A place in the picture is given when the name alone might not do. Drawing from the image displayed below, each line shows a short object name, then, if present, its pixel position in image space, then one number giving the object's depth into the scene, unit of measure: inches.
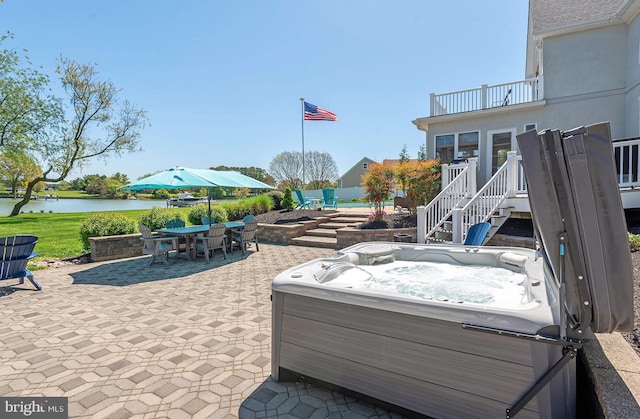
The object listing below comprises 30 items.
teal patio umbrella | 270.1
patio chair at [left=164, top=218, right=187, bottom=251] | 329.8
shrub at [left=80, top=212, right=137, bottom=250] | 309.3
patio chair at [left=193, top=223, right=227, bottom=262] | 286.5
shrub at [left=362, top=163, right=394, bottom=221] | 363.3
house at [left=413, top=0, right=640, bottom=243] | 344.8
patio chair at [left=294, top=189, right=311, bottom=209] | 582.6
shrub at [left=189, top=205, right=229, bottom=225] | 431.8
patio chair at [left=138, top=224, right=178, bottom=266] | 269.1
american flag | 634.2
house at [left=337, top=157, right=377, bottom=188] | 1380.4
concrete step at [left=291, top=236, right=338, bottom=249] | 367.6
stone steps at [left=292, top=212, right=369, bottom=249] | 378.3
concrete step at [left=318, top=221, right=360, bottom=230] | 422.3
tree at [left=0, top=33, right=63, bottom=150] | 557.0
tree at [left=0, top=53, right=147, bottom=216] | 624.5
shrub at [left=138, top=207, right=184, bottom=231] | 355.6
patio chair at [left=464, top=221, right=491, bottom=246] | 220.4
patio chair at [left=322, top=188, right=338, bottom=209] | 595.5
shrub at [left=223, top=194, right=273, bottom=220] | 499.0
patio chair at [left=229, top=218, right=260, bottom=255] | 324.8
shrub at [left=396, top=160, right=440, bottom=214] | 355.9
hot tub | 60.7
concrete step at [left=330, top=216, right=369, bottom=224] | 443.8
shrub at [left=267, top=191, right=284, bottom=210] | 591.6
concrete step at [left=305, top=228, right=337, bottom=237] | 404.5
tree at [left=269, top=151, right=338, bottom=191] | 1341.0
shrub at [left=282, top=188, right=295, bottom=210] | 565.6
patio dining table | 284.6
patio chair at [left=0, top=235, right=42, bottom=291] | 199.6
